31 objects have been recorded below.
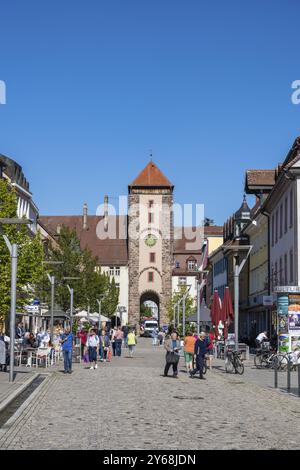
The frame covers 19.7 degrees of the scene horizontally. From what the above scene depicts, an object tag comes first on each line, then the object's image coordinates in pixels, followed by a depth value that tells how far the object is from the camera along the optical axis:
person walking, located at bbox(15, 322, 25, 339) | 41.45
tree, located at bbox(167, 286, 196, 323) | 94.25
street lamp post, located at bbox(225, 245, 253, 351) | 33.60
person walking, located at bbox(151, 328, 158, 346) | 78.68
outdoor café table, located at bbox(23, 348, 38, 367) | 34.19
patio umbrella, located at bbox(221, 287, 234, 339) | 38.72
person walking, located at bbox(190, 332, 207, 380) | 28.28
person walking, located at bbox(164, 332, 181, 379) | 28.38
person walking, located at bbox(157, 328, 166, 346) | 78.66
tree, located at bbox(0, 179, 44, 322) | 36.88
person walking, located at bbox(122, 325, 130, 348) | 91.05
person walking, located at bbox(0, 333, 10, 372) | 28.60
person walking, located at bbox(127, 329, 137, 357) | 45.93
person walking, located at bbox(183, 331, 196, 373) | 31.23
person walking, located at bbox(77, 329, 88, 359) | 41.34
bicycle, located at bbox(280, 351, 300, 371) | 30.32
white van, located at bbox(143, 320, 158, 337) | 114.09
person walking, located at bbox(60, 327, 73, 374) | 30.15
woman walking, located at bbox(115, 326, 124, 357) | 46.28
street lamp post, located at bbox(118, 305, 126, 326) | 107.44
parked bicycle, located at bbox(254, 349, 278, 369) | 34.22
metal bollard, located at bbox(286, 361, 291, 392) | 22.92
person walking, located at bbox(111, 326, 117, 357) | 47.08
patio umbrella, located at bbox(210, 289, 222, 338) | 38.91
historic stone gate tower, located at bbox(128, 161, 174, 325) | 121.81
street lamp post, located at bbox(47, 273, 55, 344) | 40.34
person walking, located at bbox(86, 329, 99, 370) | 34.16
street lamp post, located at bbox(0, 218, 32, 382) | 24.86
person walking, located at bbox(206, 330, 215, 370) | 32.75
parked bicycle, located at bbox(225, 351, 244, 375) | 30.85
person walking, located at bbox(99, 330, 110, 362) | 41.28
